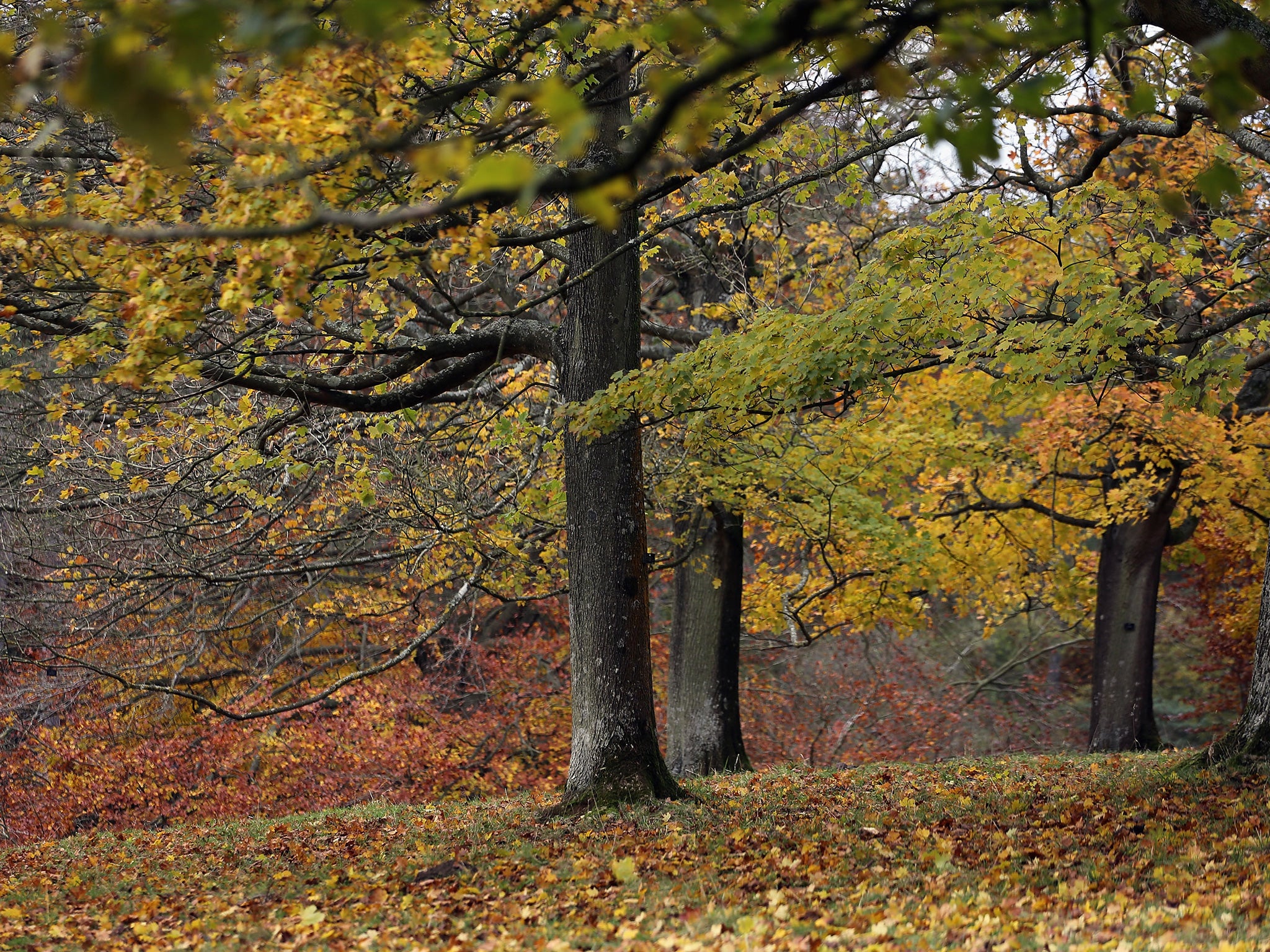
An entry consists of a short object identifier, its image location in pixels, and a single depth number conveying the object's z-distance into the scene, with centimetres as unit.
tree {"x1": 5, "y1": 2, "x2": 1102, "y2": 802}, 555
